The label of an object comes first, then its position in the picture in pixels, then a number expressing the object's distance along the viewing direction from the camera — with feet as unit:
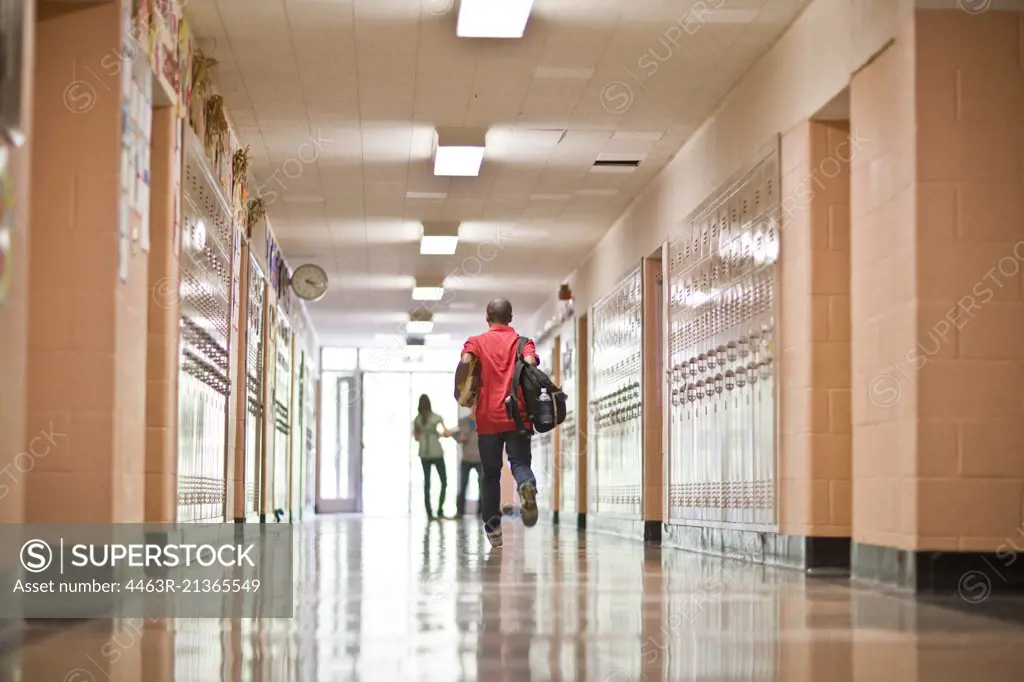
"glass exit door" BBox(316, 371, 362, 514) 86.84
